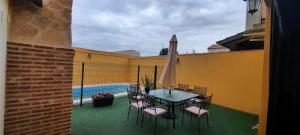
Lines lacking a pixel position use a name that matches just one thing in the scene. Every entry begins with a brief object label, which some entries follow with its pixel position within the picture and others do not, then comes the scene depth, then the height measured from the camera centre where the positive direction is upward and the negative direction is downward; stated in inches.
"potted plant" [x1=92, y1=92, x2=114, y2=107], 180.2 -45.5
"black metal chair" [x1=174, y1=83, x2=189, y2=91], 203.6 -30.6
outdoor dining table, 139.7 -32.4
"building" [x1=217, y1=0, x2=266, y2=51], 154.3 +52.4
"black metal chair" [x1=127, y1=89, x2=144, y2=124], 145.6 -38.0
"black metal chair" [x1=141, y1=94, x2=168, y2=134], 131.2 -41.7
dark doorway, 23.0 +0.2
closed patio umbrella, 156.6 -0.6
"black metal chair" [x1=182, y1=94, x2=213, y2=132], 134.9 -43.8
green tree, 514.7 +70.4
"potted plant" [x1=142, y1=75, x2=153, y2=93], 180.1 -27.4
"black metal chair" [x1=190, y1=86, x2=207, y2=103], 167.0 -33.9
